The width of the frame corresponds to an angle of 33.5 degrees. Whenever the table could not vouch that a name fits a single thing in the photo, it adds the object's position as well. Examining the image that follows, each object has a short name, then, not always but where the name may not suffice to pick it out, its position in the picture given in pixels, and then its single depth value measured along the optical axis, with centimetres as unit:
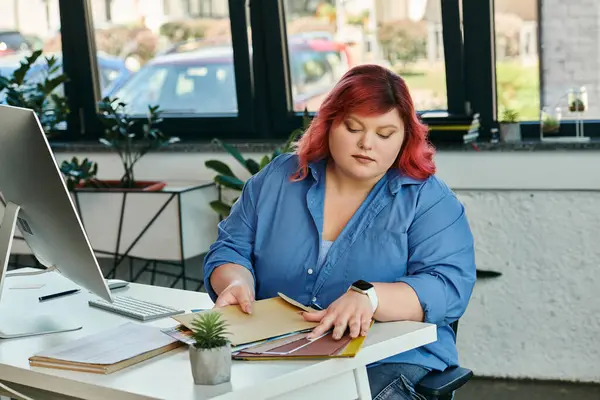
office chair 201
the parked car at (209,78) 419
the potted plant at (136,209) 396
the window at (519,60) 382
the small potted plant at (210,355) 162
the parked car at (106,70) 460
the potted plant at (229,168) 385
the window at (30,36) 470
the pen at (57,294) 239
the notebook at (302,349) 176
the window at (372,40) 397
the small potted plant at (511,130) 383
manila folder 186
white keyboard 217
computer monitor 190
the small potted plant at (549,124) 381
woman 213
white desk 164
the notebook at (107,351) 177
